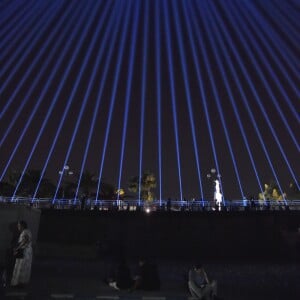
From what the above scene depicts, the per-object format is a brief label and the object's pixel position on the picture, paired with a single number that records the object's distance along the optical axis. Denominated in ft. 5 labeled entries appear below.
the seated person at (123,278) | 35.29
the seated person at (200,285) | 30.89
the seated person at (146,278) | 34.78
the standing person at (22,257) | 32.01
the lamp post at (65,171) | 130.74
